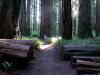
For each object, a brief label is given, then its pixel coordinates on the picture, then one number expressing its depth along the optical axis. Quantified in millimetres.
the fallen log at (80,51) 4428
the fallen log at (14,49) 3811
